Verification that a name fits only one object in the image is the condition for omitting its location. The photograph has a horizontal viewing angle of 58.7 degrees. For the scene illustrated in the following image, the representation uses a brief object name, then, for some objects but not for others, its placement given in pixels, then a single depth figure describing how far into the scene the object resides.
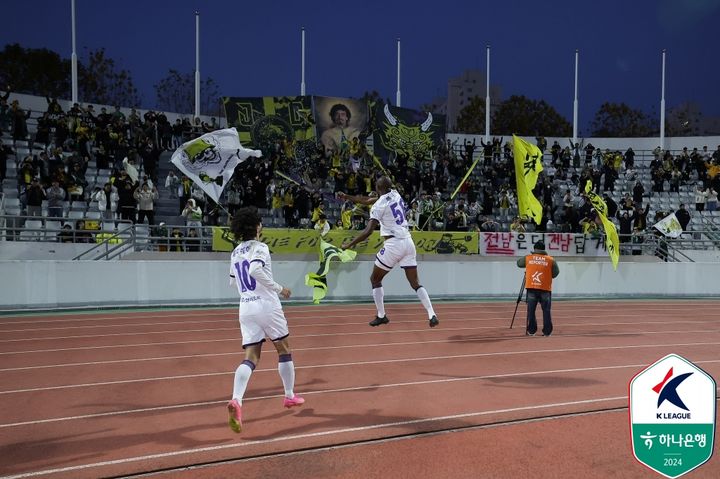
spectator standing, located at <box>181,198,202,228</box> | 19.64
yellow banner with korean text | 18.17
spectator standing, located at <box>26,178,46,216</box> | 18.31
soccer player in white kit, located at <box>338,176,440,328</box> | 10.85
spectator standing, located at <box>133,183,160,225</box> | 19.72
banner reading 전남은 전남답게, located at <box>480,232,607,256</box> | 20.88
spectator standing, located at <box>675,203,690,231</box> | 25.62
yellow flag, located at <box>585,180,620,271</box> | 18.28
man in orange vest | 11.52
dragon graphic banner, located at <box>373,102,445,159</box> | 27.56
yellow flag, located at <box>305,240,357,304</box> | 15.40
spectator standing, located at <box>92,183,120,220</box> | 19.59
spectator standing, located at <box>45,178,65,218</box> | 18.52
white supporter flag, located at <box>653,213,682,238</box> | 22.31
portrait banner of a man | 26.92
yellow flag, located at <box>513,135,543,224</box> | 15.21
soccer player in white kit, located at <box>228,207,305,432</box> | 5.99
